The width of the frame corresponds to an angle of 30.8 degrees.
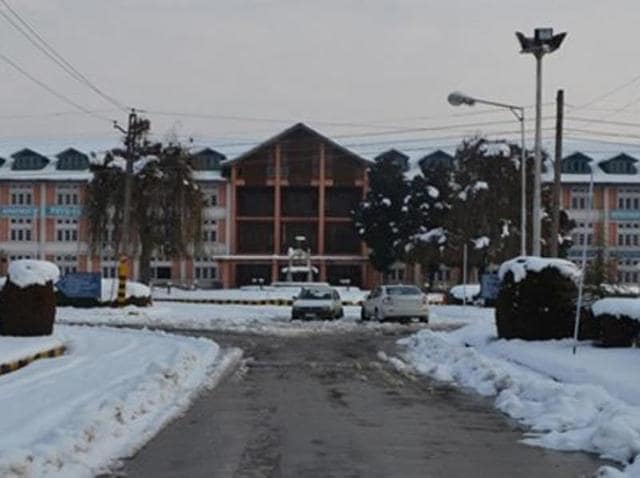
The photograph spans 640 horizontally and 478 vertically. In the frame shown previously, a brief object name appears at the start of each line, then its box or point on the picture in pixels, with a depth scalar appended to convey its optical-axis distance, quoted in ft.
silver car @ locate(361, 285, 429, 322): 148.77
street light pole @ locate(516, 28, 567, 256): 105.19
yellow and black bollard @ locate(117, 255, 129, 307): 170.70
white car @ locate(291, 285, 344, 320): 156.56
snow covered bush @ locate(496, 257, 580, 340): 83.82
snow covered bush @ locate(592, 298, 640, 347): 70.13
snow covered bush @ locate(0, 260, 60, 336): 95.91
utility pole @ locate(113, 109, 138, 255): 174.29
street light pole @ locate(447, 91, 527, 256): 121.19
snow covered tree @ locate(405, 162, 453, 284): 279.28
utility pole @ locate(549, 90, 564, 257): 111.34
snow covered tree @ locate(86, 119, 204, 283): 221.87
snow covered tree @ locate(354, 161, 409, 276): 289.94
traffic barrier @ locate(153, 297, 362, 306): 219.41
